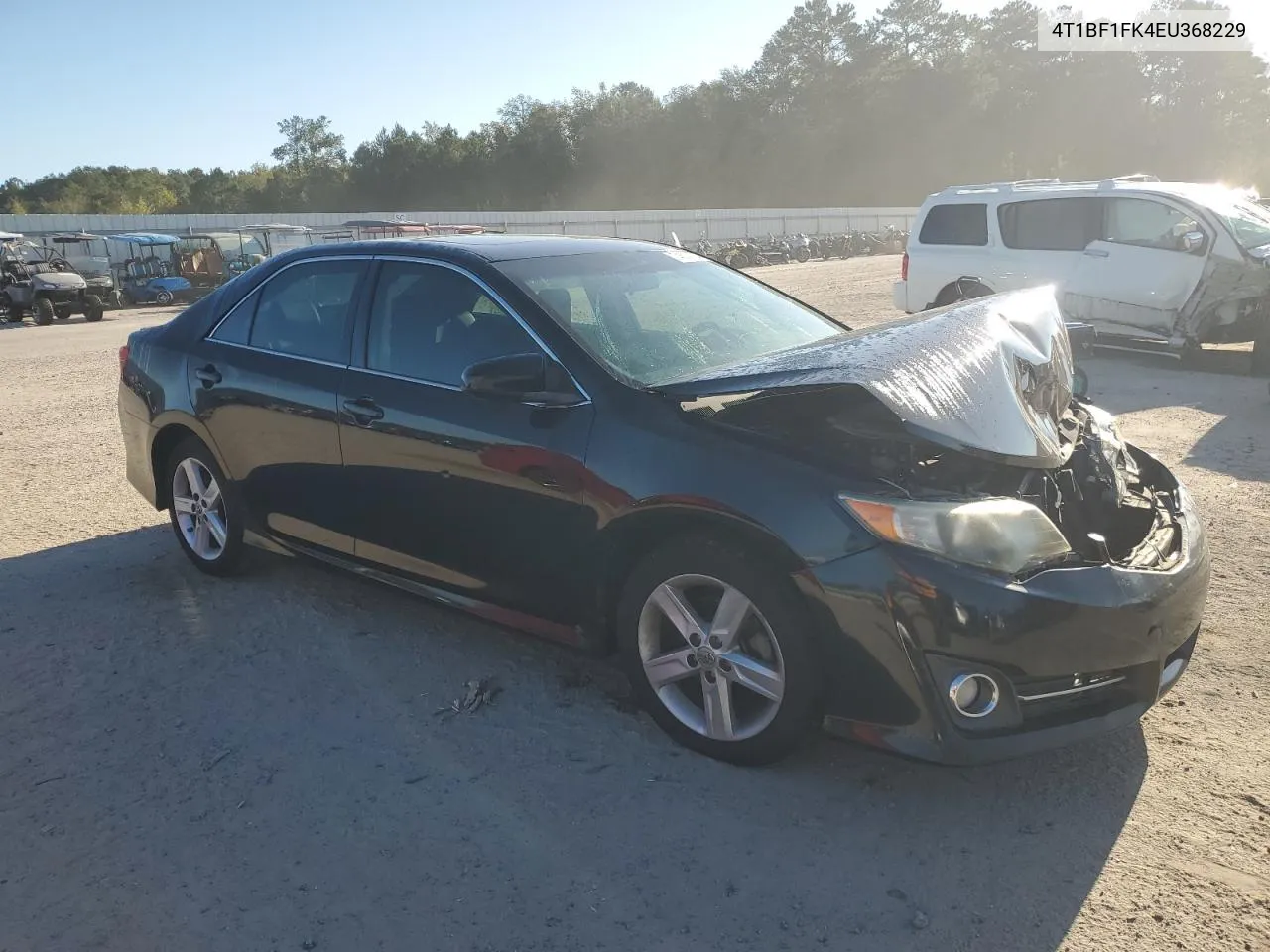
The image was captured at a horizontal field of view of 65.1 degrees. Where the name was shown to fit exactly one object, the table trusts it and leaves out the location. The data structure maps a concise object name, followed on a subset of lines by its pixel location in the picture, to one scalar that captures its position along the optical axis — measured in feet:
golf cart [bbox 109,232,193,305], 97.91
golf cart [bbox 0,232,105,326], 77.00
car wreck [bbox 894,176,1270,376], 32.48
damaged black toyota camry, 8.95
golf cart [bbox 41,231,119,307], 94.02
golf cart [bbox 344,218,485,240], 85.38
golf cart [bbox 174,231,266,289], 102.01
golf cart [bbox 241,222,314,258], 105.60
